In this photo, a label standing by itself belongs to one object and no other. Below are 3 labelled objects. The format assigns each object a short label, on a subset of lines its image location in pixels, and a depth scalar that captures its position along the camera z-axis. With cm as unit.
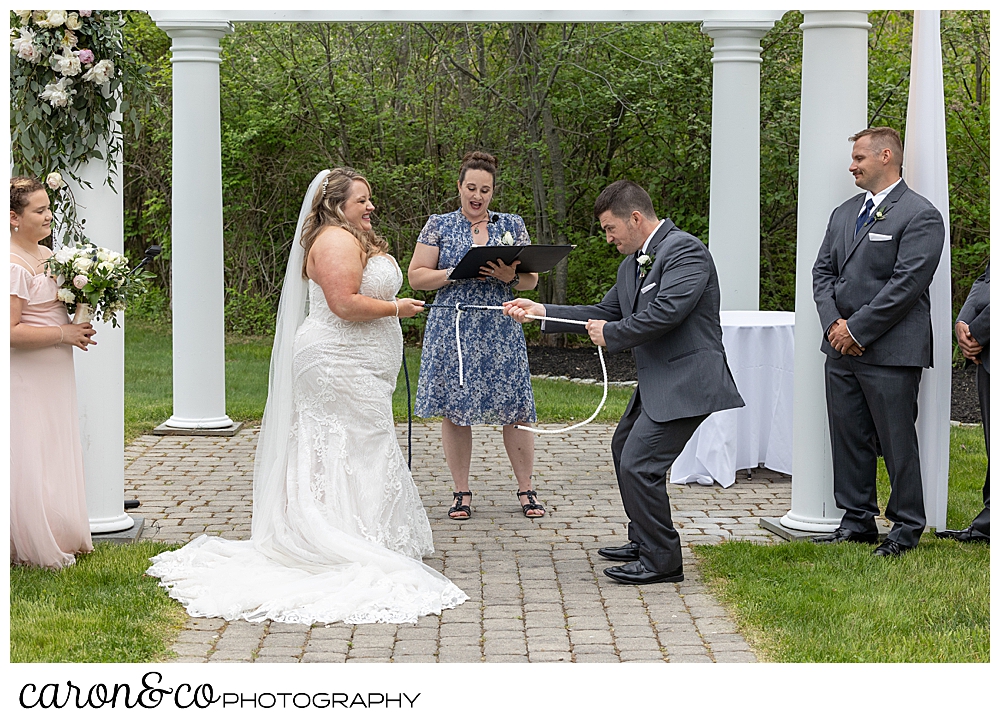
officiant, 623
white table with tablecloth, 726
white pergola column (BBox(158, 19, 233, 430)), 875
